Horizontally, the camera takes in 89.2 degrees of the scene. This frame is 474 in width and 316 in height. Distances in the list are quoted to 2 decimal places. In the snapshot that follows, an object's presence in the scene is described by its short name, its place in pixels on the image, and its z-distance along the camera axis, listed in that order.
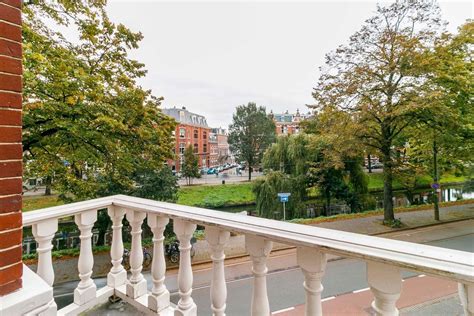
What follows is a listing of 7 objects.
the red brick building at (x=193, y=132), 23.27
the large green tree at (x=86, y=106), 4.07
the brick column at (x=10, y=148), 0.71
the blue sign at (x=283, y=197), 8.65
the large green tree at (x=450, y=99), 7.34
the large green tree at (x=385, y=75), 7.63
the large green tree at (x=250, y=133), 22.64
